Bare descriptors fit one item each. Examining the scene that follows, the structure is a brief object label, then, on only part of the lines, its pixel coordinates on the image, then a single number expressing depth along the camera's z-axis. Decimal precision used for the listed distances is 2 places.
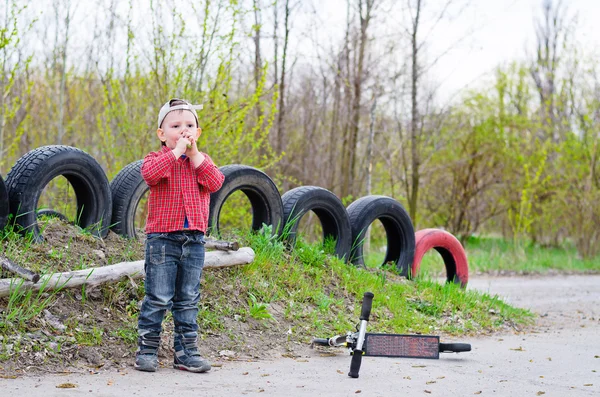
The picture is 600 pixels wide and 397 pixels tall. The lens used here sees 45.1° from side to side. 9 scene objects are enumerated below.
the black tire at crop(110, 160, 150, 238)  6.92
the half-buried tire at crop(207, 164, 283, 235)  7.32
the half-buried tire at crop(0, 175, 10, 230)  5.84
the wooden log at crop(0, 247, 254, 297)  4.91
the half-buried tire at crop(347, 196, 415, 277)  8.60
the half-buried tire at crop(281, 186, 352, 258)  7.95
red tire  9.41
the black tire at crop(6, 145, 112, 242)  6.04
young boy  4.75
